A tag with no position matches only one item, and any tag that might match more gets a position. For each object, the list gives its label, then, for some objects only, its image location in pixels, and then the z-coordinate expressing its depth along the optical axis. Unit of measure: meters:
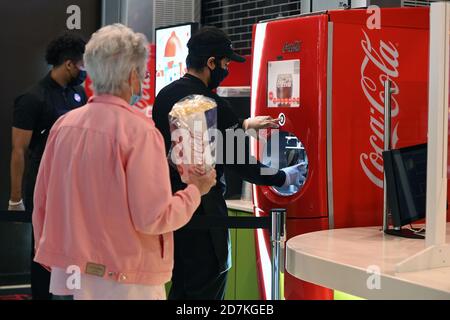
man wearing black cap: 3.65
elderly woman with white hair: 2.38
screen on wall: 6.47
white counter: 2.38
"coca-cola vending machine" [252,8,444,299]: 3.76
